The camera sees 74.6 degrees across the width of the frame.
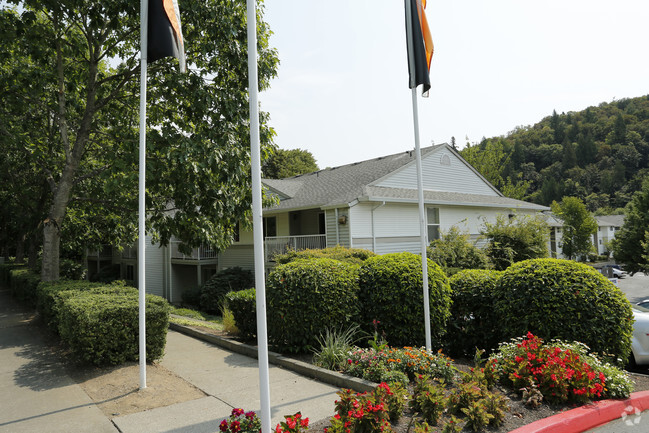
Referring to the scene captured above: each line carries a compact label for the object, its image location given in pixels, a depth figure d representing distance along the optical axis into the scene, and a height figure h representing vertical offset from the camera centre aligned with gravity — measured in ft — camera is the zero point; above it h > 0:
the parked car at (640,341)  25.66 -6.80
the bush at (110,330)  21.36 -4.20
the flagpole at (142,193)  19.17 +2.59
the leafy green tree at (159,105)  30.32 +12.05
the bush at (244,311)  27.63 -4.49
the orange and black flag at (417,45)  22.57 +10.24
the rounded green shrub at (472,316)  25.45 -4.91
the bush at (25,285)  44.48 -3.89
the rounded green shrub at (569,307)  20.80 -3.85
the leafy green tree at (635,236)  87.10 -1.46
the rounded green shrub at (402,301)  24.36 -3.69
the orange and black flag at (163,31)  20.40 +10.43
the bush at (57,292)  28.43 -2.93
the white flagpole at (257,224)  11.81 +0.56
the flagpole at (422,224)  21.15 +0.65
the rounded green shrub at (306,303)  23.93 -3.53
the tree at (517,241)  55.29 -1.06
